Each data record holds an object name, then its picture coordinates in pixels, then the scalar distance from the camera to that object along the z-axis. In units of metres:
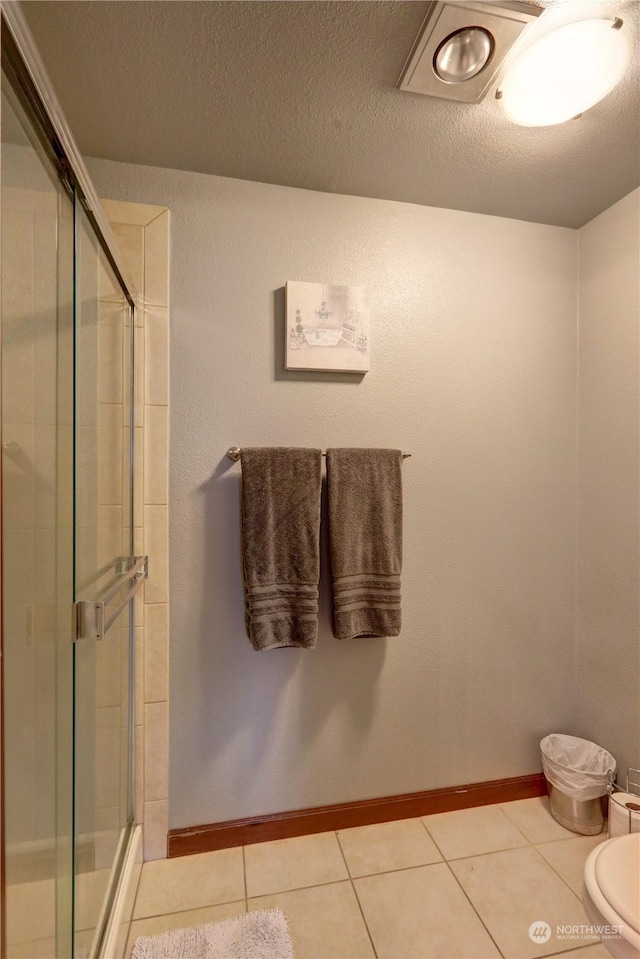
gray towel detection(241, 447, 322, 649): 1.33
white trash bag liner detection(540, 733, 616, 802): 1.46
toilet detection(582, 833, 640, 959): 0.84
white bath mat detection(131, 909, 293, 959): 1.07
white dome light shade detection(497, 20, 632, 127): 0.94
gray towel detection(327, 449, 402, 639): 1.39
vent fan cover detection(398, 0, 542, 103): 0.89
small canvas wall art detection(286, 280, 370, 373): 1.40
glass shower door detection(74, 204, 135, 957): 0.88
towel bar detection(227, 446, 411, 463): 1.35
